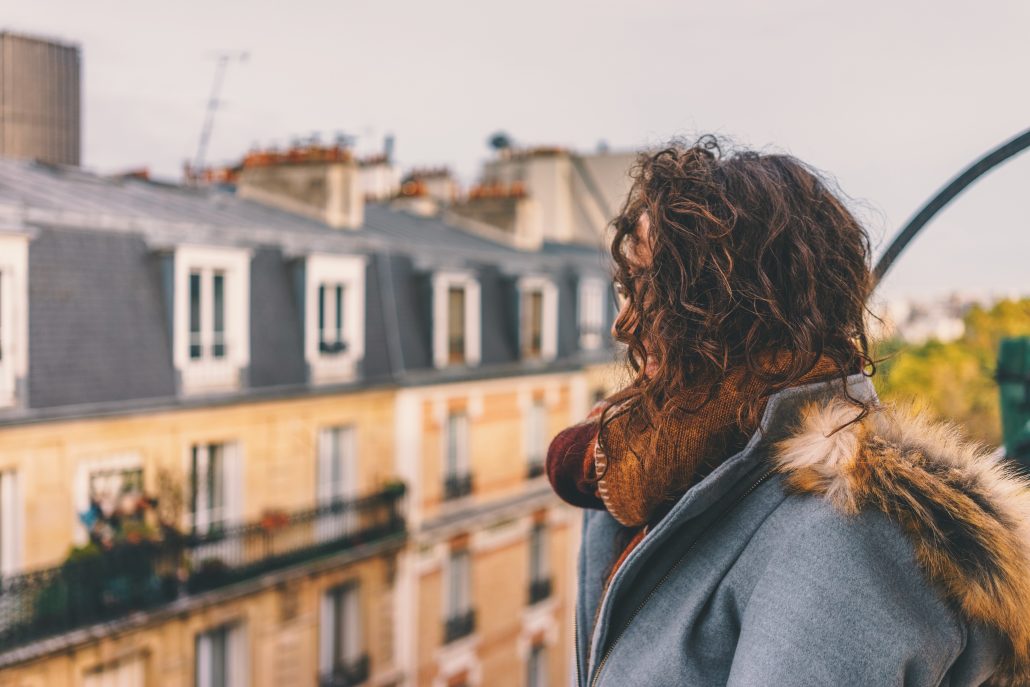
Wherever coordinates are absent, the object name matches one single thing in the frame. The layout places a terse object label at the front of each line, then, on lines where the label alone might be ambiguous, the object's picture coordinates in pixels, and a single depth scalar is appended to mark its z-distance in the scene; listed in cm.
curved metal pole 286
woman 152
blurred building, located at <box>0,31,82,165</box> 1120
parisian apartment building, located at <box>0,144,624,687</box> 1051
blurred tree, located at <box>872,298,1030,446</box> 2491
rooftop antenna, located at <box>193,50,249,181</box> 1380
